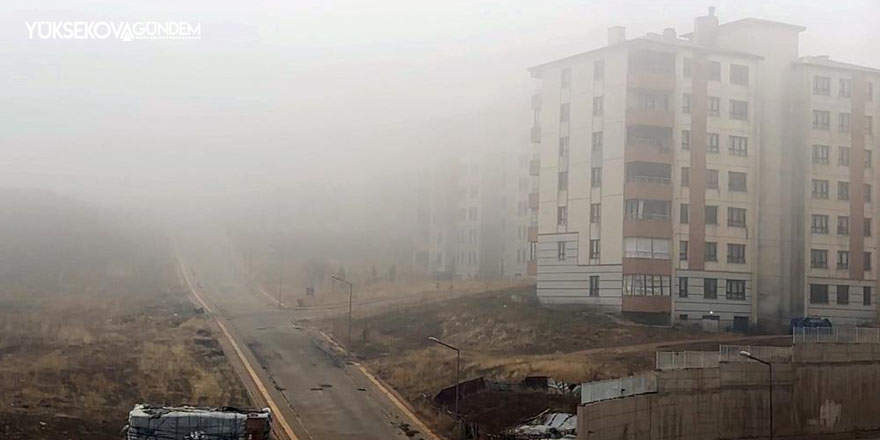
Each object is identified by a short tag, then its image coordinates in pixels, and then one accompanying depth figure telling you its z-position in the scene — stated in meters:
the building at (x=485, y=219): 107.06
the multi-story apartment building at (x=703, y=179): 67.50
